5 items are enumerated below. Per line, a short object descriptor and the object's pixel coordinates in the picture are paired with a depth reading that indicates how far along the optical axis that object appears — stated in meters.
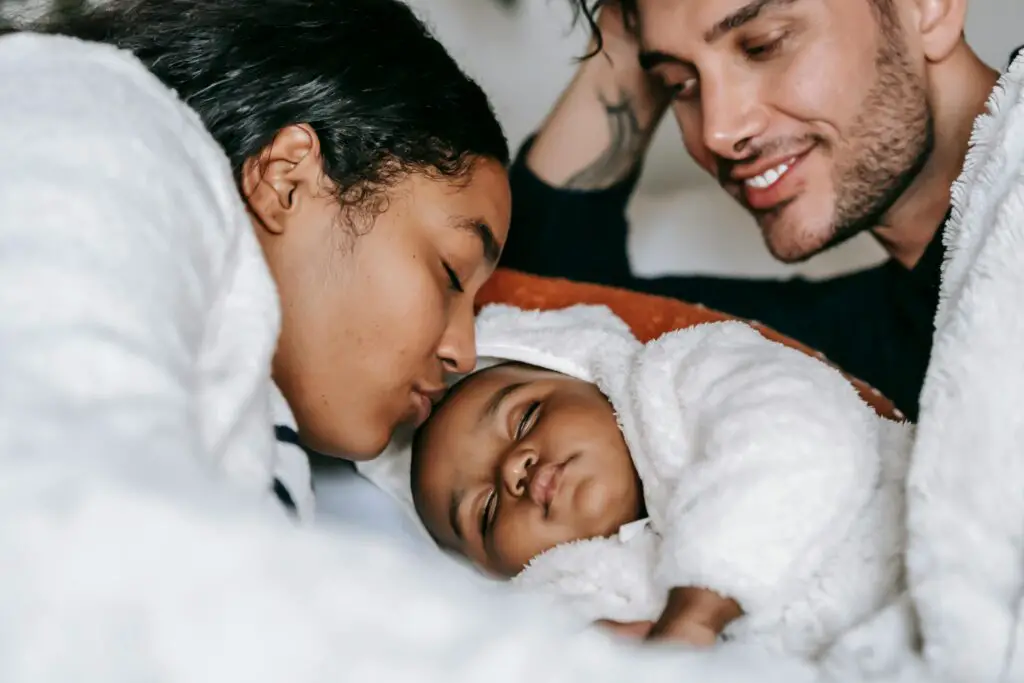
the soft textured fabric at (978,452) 0.56
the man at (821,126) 0.90
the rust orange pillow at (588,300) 1.03
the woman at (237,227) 0.44
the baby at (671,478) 0.69
